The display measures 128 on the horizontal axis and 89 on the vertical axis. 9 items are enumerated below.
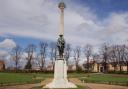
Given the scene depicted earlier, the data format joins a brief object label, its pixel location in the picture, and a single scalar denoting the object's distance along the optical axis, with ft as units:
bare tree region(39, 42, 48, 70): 124.45
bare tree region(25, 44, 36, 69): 126.41
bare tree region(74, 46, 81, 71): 132.09
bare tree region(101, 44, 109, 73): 126.63
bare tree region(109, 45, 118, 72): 123.71
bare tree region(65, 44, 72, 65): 129.28
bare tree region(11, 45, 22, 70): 128.51
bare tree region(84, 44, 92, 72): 132.03
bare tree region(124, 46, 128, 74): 120.11
